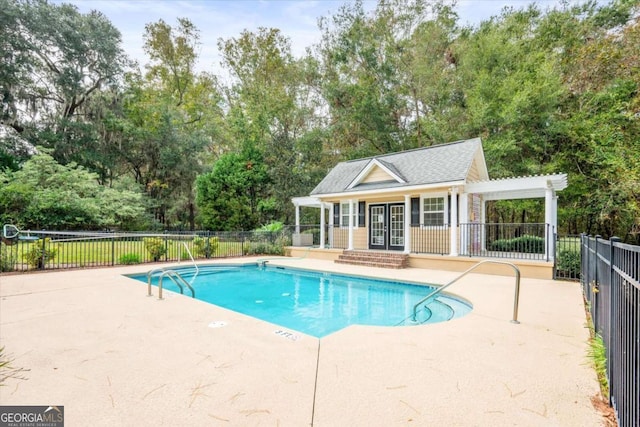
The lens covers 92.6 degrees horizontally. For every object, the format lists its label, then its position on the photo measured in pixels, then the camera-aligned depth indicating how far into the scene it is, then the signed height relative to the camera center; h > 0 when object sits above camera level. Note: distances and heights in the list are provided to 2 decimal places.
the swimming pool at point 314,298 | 5.97 -2.07
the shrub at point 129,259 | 11.04 -1.55
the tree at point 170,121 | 23.22 +7.57
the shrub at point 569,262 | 8.02 -1.25
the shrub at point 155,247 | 11.80 -1.20
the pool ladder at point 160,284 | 5.81 -1.34
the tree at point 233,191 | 20.95 +1.75
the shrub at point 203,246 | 13.09 -1.28
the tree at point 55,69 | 18.22 +9.70
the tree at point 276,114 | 21.44 +7.62
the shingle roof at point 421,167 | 11.31 +2.06
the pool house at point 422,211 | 9.96 +0.21
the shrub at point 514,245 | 11.60 -1.18
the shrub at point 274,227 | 16.89 -0.62
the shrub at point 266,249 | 15.02 -1.61
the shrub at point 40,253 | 9.38 -1.14
